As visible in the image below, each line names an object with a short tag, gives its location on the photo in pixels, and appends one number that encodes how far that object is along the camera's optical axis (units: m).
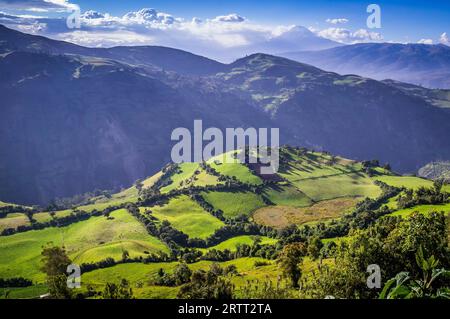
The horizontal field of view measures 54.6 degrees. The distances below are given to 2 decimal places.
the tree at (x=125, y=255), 137.48
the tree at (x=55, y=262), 87.81
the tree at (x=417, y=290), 24.81
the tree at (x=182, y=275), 93.57
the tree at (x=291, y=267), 76.56
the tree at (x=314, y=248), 99.59
